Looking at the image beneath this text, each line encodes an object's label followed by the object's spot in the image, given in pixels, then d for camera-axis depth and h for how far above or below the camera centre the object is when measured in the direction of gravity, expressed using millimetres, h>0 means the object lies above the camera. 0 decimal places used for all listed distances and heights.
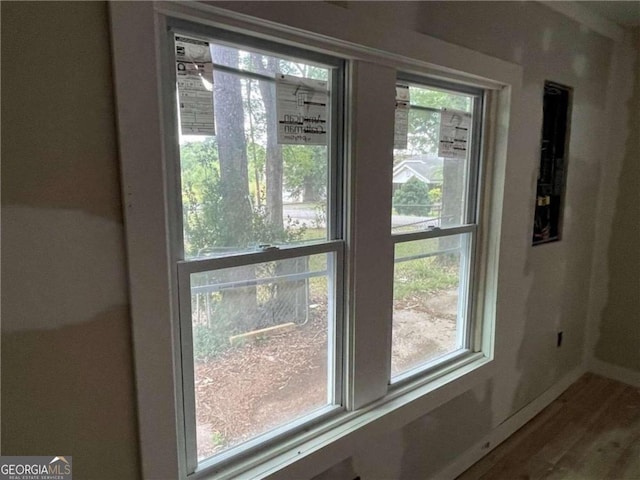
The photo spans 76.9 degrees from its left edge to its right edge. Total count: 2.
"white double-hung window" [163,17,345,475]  1179 -262
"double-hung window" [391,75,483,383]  1838 -219
